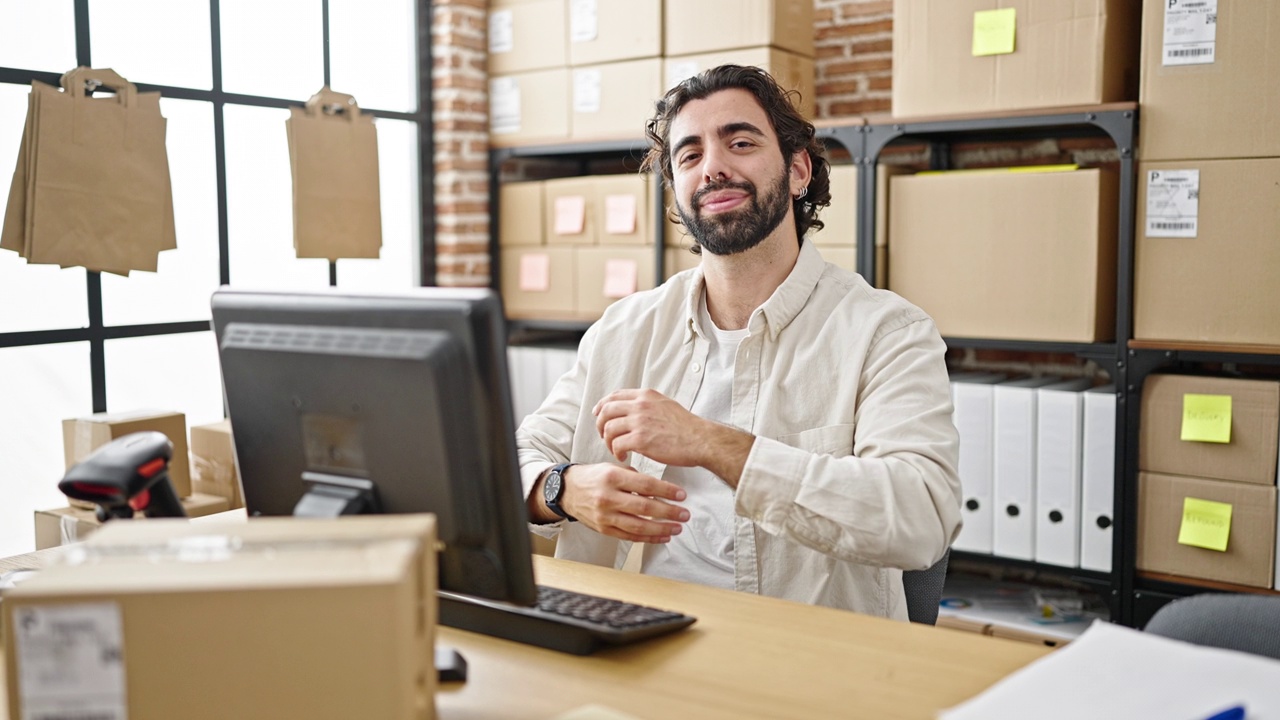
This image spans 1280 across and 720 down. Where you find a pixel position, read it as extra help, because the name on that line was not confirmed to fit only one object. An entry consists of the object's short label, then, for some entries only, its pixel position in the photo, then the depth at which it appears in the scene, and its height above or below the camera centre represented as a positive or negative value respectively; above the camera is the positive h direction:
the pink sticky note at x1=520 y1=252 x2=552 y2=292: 3.44 -0.06
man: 1.39 -0.22
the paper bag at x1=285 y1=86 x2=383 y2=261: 3.03 +0.20
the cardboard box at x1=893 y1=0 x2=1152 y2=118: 2.55 +0.45
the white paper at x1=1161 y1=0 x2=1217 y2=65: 2.41 +0.47
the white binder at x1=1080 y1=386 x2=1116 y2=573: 2.59 -0.53
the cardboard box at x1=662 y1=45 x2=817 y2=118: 3.01 +0.51
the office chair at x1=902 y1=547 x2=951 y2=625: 1.55 -0.46
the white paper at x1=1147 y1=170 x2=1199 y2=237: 2.47 +0.11
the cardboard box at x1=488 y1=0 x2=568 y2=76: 3.37 +0.66
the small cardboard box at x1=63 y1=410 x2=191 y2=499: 2.39 -0.39
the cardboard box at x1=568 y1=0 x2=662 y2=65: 3.18 +0.63
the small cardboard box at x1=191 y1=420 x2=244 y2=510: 2.57 -0.49
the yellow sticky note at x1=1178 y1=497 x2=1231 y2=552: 2.46 -0.60
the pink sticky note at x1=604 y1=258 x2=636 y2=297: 3.26 -0.08
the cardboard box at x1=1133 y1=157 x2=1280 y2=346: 2.39 -0.02
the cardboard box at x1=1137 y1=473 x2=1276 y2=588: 2.42 -0.62
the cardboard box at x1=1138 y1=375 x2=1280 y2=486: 2.41 -0.40
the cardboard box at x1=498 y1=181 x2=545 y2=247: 3.46 +0.12
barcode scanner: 1.03 -0.21
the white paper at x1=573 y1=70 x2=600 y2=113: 3.30 +0.47
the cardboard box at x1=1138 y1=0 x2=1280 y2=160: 2.36 +0.35
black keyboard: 1.13 -0.38
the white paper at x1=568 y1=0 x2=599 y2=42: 3.29 +0.67
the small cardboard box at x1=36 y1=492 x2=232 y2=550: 2.30 -0.56
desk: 1.00 -0.40
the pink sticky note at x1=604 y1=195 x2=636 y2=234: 3.25 +0.11
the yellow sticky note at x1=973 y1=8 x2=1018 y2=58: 2.63 +0.52
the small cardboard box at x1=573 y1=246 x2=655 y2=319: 3.25 -0.07
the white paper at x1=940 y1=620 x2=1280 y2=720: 0.90 -0.36
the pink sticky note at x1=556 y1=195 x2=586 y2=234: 3.35 +0.11
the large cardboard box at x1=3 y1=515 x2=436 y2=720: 0.76 -0.26
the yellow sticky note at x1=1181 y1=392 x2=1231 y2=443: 2.45 -0.36
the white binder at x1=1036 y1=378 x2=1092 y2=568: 2.63 -0.51
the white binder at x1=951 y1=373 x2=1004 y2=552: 2.74 -0.50
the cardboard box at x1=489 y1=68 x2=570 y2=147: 3.38 +0.44
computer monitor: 0.95 -0.14
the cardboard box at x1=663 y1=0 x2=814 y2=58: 3.00 +0.62
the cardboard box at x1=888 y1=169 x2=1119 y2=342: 2.58 +0.00
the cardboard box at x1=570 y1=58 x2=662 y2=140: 3.20 +0.44
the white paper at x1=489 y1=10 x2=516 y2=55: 3.48 +0.68
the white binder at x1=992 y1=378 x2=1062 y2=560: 2.68 -0.52
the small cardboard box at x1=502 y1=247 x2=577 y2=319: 3.40 -0.10
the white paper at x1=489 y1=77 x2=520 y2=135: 3.49 +0.46
